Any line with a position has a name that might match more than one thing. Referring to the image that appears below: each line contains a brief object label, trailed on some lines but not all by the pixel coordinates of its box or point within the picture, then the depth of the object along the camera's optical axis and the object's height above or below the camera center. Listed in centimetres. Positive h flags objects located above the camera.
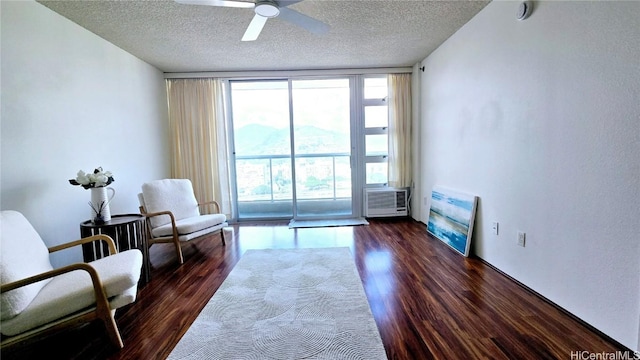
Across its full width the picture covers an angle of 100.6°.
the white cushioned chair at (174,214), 290 -58
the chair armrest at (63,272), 132 -56
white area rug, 150 -106
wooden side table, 213 -59
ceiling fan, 196 +118
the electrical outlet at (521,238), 214 -69
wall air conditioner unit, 443 -71
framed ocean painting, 279 -72
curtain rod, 416 +140
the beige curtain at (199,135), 418 +48
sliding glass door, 439 +38
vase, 233 -31
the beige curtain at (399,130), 424 +45
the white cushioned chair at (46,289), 135 -68
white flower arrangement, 227 -10
